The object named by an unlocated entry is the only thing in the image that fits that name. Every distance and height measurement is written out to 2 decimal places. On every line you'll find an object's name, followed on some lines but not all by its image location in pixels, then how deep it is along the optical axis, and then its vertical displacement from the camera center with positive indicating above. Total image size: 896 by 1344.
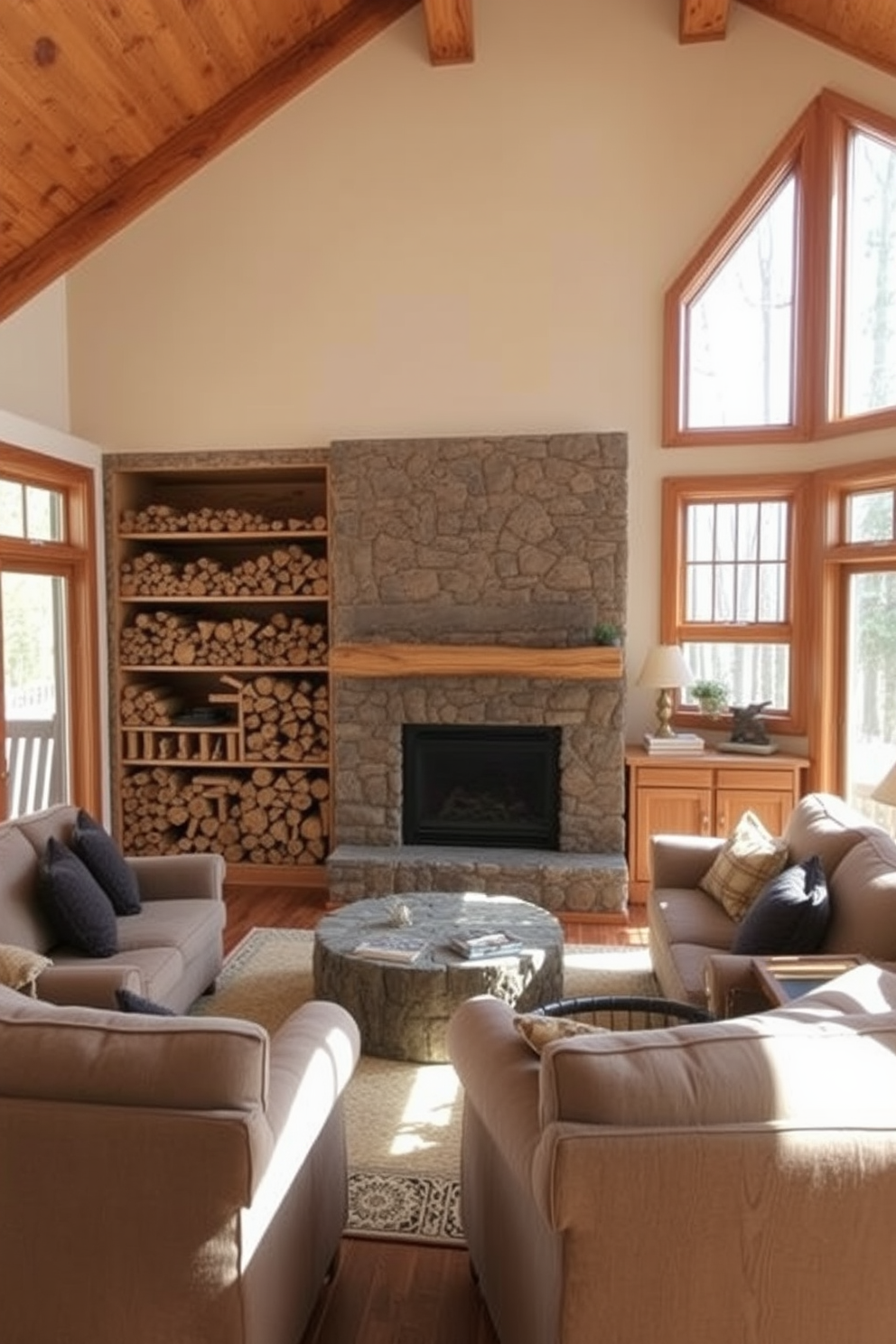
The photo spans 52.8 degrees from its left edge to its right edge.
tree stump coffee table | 3.28 -1.27
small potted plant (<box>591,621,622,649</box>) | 5.12 +0.03
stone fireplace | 5.15 +0.13
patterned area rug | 2.52 -1.58
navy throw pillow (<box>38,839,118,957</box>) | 3.20 -0.96
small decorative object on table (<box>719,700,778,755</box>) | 5.21 -0.53
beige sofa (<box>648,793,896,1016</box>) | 2.65 -0.94
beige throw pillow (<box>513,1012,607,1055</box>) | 1.80 -0.79
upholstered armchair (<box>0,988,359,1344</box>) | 1.59 -0.96
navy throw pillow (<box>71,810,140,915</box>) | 3.56 -0.89
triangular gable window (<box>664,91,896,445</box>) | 4.86 +1.94
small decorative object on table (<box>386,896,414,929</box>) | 3.73 -1.15
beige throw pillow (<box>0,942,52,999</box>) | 2.45 -0.90
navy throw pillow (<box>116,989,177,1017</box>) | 2.00 -0.81
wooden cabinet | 4.99 -0.86
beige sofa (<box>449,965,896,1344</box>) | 1.46 -0.89
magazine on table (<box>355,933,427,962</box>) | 3.39 -1.18
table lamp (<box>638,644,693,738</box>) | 5.14 -0.16
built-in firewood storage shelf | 5.61 -0.37
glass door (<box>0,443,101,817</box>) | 4.75 +0.01
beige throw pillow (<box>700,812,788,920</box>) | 3.55 -0.90
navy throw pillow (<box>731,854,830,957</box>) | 2.87 -0.90
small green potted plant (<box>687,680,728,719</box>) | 5.35 -0.33
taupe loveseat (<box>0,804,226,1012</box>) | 2.79 -1.09
